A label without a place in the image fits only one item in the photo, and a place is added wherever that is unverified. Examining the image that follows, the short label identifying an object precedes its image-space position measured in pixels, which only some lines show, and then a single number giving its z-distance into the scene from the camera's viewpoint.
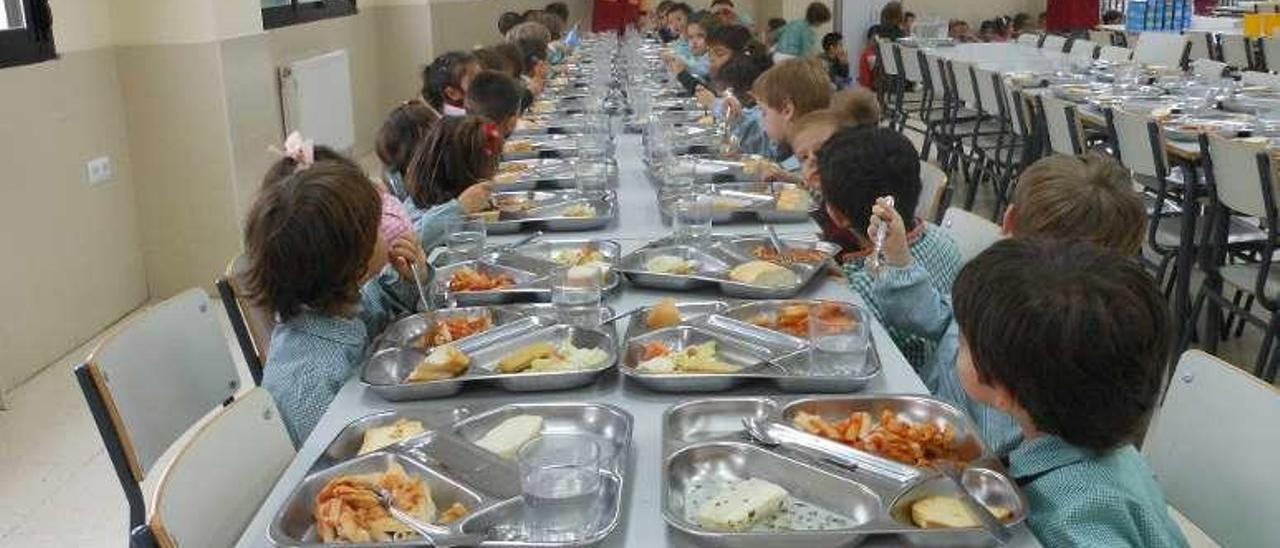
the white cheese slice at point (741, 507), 1.24
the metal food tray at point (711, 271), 2.13
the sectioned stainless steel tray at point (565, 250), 2.40
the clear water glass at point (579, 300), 1.96
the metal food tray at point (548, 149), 3.83
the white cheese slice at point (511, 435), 1.47
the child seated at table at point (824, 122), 3.14
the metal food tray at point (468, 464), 1.26
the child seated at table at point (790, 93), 3.84
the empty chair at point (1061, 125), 4.30
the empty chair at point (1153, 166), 3.71
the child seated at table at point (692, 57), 5.89
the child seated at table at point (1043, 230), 1.95
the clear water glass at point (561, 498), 1.27
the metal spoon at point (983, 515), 1.18
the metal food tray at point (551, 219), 2.75
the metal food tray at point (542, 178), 3.29
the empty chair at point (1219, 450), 1.40
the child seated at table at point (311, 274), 1.82
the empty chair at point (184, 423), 1.36
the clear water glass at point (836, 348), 1.70
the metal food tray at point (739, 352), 1.64
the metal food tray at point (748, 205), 2.71
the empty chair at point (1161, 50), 7.30
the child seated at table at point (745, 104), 4.33
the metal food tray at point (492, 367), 1.69
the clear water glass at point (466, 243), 2.46
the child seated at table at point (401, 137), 3.44
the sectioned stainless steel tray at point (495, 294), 2.17
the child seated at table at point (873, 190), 2.23
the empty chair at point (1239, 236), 3.06
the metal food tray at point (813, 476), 1.19
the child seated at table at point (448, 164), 3.00
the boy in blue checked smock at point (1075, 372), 1.19
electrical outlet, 4.22
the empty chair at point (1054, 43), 8.08
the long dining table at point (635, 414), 1.26
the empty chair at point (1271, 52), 6.77
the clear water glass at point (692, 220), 2.49
